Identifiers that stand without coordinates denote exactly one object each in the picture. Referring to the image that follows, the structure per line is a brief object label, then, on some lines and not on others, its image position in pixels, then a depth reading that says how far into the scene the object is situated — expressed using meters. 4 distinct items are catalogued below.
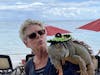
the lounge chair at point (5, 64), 5.30
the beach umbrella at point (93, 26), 6.17
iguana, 1.31
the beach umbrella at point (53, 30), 6.14
